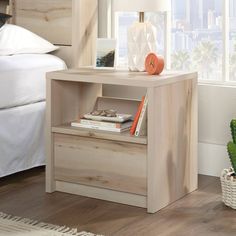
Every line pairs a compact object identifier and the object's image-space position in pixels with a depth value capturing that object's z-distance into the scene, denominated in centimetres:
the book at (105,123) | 363
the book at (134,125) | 355
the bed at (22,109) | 396
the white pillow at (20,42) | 419
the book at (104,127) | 363
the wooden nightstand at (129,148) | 345
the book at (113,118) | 368
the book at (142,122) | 352
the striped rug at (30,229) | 310
